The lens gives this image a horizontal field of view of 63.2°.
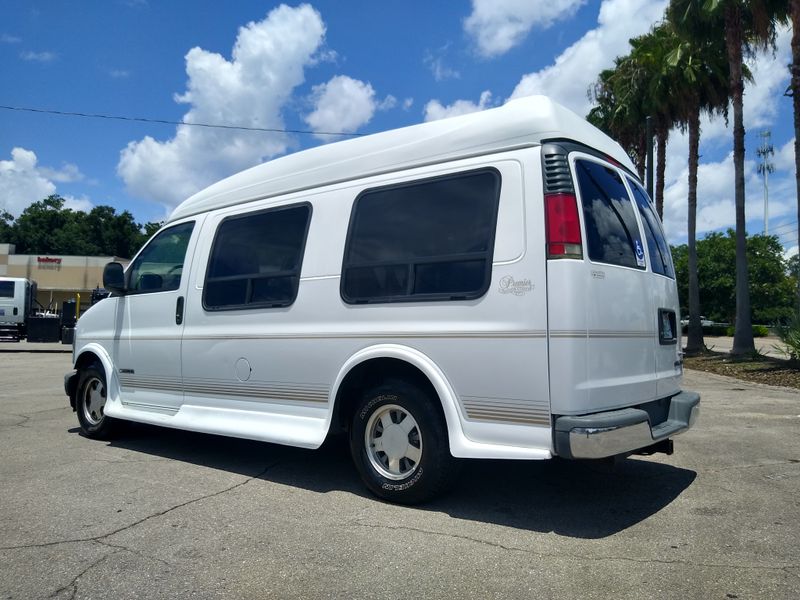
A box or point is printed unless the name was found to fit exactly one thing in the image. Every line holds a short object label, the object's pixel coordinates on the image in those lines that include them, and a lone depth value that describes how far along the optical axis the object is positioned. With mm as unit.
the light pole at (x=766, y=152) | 53856
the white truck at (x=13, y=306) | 25438
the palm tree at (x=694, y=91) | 21609
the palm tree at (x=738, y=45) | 17922
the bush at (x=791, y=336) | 14414
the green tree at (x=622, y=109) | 25984
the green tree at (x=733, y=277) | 47375
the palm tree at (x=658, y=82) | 23016
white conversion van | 3883
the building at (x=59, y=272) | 54688
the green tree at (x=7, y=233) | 82312
